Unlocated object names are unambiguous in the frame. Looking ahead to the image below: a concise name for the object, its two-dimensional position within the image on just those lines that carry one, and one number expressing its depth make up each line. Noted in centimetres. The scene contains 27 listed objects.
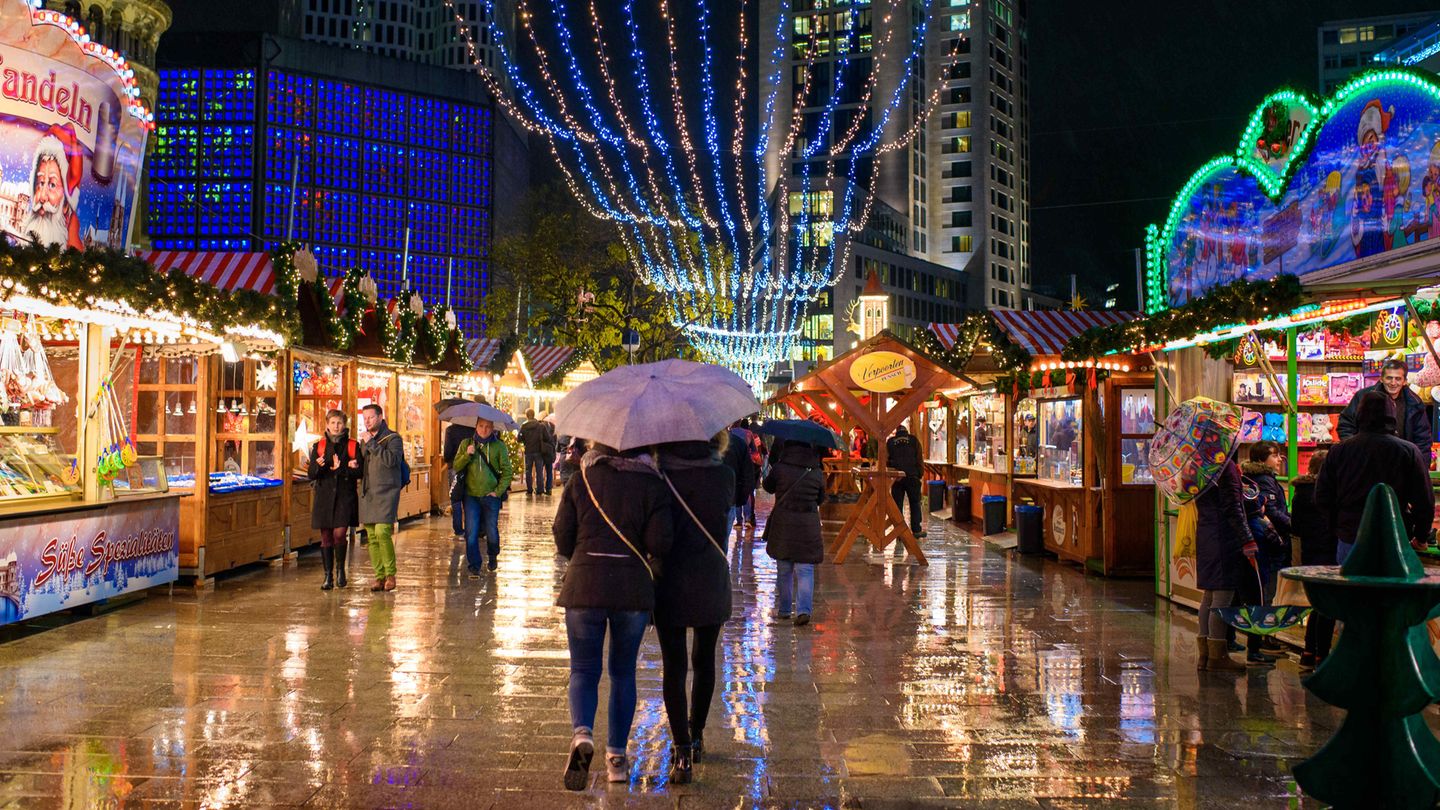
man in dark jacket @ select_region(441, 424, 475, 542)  1448
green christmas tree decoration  393
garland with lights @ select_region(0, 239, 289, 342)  807
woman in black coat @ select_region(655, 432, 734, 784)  486
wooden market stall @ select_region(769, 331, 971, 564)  1370
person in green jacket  1183
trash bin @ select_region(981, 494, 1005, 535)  1620
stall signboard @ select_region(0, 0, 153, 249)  855
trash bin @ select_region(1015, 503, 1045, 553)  1418
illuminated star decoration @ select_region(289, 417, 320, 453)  1460
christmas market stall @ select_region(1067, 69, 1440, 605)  732
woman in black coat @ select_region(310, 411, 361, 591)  1052
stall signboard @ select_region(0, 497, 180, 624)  831
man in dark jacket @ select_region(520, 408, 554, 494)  2472
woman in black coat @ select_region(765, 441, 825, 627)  891
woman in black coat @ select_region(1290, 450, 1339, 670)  723
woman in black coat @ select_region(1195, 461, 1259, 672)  736
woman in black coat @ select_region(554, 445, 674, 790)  467
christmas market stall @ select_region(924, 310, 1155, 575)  1198
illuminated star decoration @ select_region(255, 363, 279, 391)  1340
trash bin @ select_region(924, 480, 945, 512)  2189
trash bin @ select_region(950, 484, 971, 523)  1936
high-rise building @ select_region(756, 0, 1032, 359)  11175
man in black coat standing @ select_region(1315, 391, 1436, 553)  656
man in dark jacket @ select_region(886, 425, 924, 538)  1581
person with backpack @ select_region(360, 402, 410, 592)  1037
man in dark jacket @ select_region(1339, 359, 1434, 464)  823
